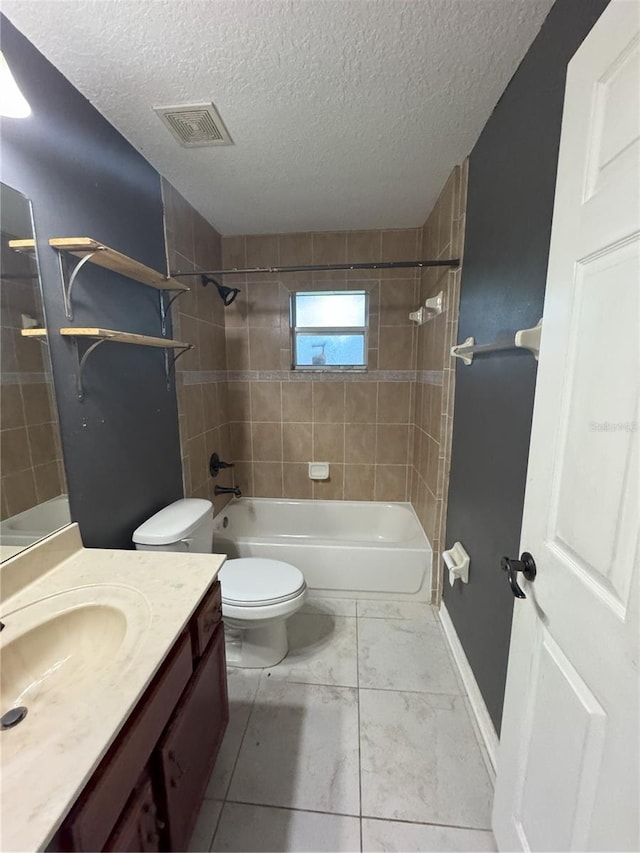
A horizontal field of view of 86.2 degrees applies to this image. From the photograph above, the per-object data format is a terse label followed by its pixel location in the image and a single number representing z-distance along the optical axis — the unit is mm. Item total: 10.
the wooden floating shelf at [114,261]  1080
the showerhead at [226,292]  2350
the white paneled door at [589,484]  544
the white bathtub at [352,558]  2102
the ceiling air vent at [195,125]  1279
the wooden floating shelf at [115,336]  1114
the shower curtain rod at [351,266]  1718
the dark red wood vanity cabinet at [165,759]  593
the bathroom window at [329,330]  2631
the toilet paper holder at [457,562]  1561
